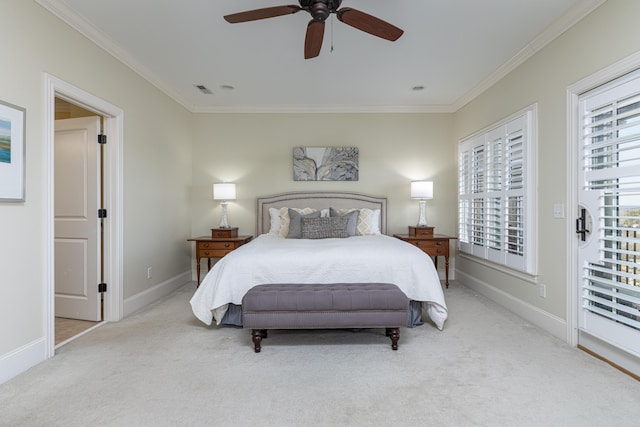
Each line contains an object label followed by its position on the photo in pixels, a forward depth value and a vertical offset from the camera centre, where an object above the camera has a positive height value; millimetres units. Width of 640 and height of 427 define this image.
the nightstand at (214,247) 4578 -467
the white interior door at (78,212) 3342 +31
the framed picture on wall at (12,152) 2174 +436
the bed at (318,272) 2959 -548
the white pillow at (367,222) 4719 -133
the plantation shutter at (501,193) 3311 +227
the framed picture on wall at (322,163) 5223 +818
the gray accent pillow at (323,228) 4160 -193
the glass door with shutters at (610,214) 2209 -20
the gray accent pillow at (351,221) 4504 -112
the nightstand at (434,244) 4699 -463
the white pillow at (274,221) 4781 -114
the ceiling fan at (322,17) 2139 +1334
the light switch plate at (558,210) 2884 +15
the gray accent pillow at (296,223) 4348 -131
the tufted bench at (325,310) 2553 -766
